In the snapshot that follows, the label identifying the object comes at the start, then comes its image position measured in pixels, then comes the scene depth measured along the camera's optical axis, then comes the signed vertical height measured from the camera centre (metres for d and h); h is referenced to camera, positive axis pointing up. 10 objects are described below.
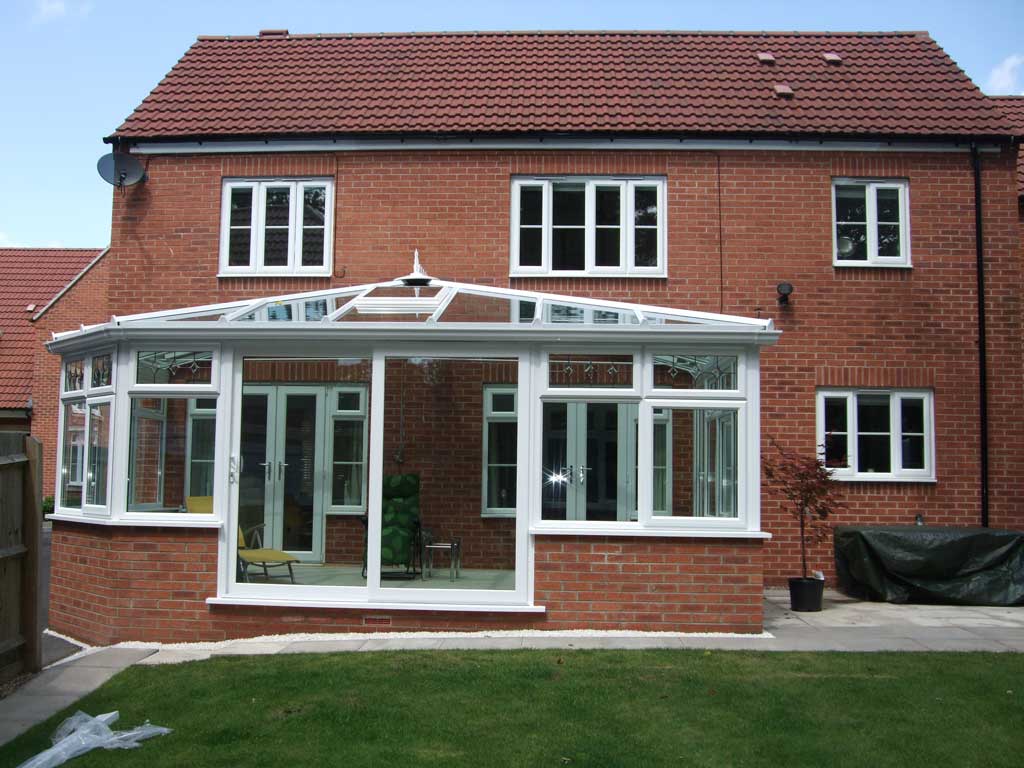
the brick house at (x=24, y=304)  24.55 +3.77
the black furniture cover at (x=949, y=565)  10.95 -1.14
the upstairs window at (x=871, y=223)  12.48 +2.95
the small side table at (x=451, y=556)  9.43 -0.97
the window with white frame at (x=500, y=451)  9.88 +0.04
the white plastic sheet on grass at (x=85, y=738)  5.68 -1.71
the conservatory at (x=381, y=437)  8.84 +0.15
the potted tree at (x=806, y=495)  10.22 -0.37
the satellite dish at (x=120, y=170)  12.82 +3.56
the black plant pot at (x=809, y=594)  10.30 -1.38
